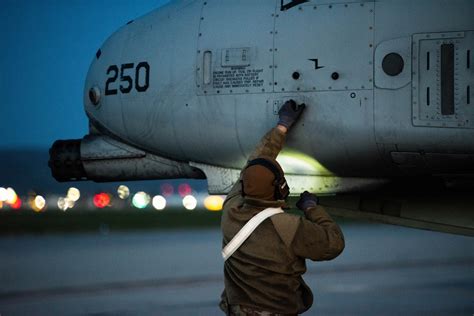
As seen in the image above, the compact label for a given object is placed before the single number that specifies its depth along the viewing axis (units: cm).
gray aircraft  769
